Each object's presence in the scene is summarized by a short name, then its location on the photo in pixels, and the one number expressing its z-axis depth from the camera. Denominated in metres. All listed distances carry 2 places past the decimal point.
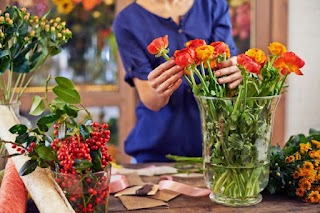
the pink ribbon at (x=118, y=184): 1.80
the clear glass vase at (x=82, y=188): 1.48
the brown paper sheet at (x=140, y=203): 1.68
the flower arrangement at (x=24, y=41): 1.69
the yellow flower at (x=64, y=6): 3.24
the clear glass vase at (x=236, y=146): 1.60
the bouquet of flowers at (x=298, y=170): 1.70
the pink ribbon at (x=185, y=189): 1.76
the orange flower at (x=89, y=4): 3.29
